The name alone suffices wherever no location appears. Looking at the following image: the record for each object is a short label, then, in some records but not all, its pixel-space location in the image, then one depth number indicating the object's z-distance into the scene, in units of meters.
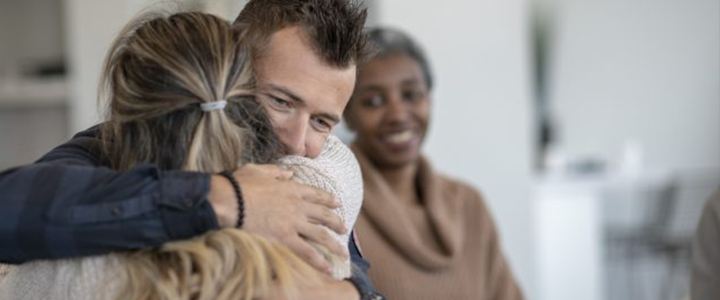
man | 1.07
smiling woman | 2.35
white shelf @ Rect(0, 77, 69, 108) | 5.57
